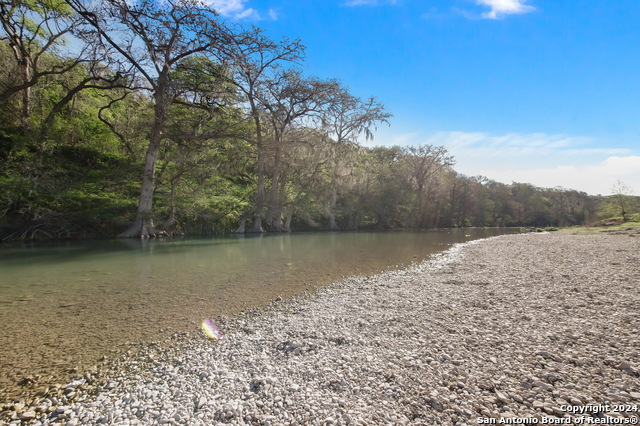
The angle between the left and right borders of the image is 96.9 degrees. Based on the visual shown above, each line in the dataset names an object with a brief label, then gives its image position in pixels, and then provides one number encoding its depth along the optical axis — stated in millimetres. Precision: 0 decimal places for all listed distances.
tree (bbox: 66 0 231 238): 16906
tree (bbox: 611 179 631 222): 39312
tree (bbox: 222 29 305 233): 20709
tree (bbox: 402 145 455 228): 44938
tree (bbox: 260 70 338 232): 25328
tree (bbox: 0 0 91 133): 16203
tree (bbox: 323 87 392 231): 31459
